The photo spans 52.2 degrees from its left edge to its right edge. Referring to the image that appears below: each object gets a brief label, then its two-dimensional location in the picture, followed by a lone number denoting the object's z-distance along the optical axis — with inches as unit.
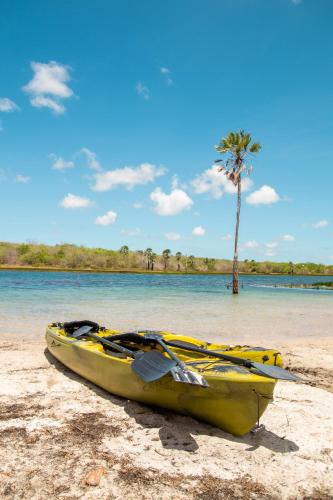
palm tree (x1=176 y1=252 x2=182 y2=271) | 4670.3
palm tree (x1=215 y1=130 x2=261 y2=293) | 1147.3
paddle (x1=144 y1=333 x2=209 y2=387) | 161.8
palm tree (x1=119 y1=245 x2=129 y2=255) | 4722.0
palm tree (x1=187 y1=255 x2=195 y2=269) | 4820.4
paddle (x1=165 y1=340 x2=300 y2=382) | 166.9
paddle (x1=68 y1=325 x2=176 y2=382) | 177.3
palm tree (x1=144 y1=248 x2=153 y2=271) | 4222.4
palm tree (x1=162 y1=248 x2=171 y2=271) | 4217.5
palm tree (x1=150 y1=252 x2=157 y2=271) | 4298.7
